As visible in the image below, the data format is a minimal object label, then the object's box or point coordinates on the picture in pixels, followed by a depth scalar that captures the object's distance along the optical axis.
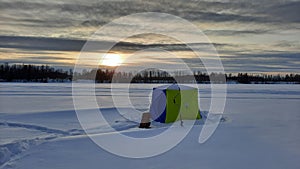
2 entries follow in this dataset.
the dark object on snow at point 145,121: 9.91
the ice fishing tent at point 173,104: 11.30
